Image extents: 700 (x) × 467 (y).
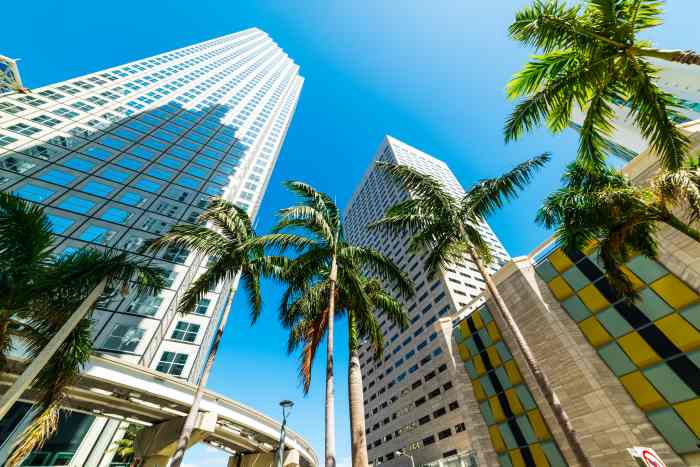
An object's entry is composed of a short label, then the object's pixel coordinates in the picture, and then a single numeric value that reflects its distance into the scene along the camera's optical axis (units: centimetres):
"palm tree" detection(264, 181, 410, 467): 1112
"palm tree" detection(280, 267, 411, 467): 918
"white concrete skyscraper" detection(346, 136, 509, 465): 4444
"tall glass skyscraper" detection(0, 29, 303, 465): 2695
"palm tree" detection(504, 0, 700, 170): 623
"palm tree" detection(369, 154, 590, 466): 1170
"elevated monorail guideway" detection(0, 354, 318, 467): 1091
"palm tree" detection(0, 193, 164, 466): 682
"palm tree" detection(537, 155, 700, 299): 651
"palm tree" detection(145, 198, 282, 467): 1139
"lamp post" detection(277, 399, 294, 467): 1331
